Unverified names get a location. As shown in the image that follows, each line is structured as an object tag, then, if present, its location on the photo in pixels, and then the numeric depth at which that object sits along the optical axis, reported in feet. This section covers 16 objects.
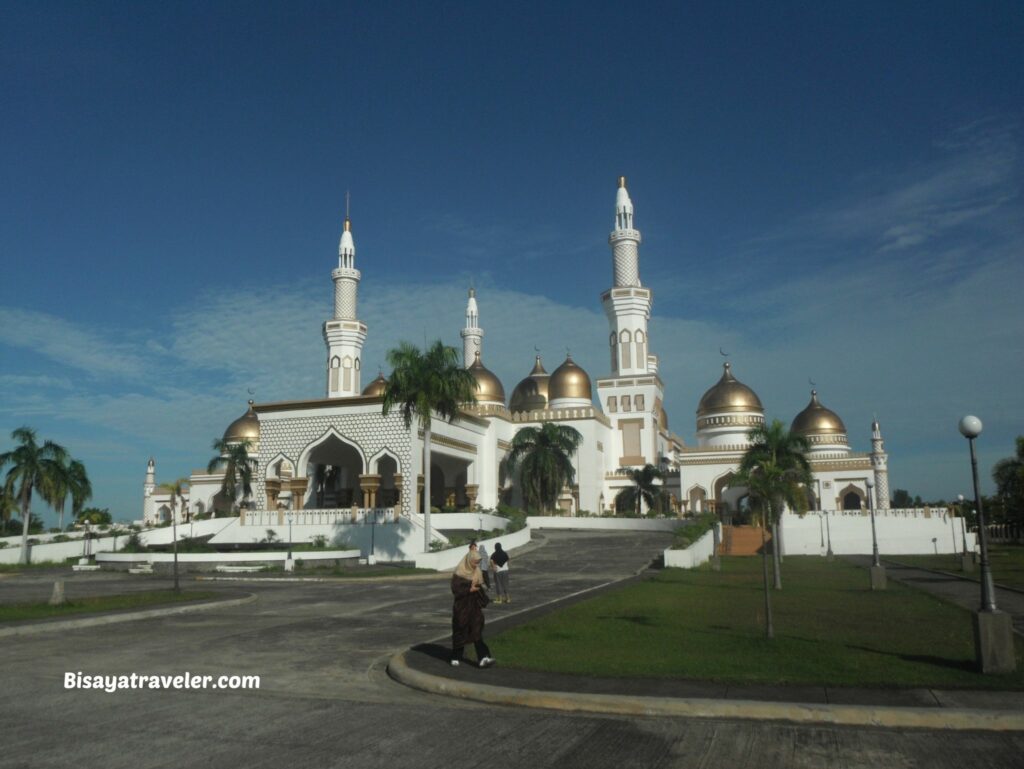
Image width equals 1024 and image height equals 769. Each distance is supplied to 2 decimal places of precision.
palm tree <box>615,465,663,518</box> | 183.32
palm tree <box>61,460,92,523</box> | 137.59
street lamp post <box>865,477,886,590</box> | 70.03
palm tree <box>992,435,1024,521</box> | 160.25
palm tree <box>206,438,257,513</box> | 178.60
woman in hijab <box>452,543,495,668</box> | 31.81
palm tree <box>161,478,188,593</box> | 86.97
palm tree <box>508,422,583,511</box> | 168.04
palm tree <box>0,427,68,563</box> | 131.75
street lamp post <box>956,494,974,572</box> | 94.07
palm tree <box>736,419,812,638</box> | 79.25
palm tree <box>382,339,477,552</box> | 105.29
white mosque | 165.68
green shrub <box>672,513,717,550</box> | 101.29
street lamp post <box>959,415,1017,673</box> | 30.07
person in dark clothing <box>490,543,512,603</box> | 60.85
